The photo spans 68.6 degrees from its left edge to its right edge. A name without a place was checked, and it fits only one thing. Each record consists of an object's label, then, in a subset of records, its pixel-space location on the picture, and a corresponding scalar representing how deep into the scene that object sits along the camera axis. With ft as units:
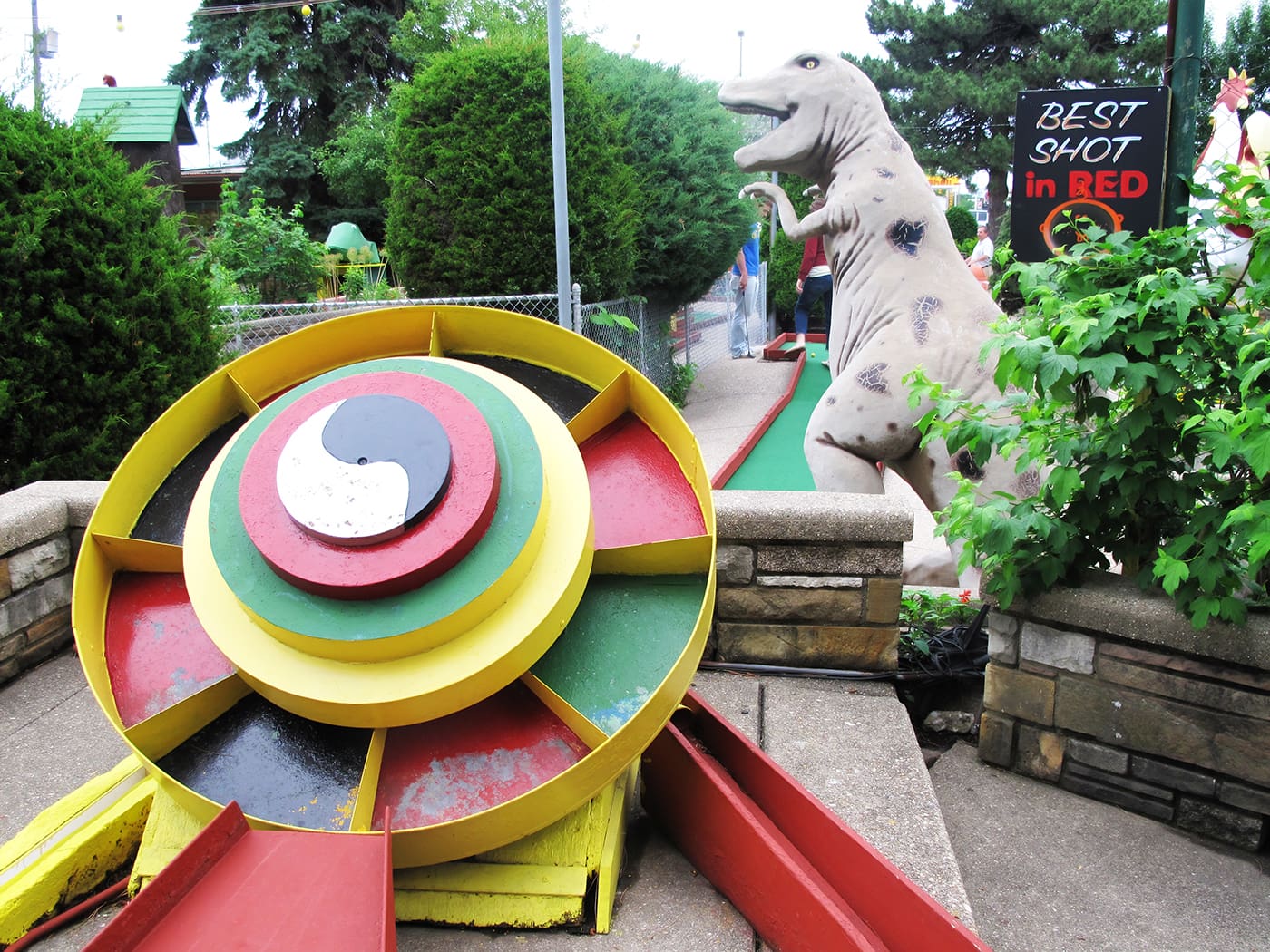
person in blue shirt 54.44
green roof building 75.31
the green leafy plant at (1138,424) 8.36
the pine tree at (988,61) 87.66
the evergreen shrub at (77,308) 12.75
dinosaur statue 14.47
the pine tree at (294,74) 93.09
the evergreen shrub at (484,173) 25.96
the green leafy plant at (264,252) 32.48
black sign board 15.29
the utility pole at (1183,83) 13.37
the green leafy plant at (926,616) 12.46
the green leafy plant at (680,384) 40.52
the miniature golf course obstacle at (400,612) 5.92
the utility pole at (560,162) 17.94
